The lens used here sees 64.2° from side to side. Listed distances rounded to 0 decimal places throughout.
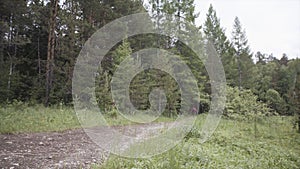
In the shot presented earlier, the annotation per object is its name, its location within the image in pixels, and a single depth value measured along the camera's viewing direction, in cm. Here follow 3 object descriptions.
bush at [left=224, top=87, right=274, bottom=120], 1157
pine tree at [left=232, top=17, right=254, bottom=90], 2964
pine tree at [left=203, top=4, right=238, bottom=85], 2823
